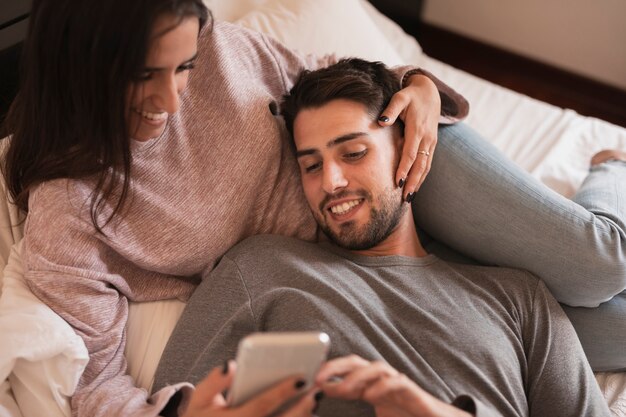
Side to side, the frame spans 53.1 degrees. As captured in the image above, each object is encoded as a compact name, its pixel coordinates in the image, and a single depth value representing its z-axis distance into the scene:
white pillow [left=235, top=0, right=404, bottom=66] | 1.84
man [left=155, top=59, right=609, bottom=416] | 1.22
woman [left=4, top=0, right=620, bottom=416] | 1.07
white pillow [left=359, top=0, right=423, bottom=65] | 2.25
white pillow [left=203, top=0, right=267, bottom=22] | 1.82
